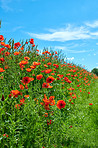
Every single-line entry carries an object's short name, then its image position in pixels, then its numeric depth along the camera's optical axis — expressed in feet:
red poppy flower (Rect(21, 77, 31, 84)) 8.26
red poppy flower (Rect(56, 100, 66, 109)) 8.20
